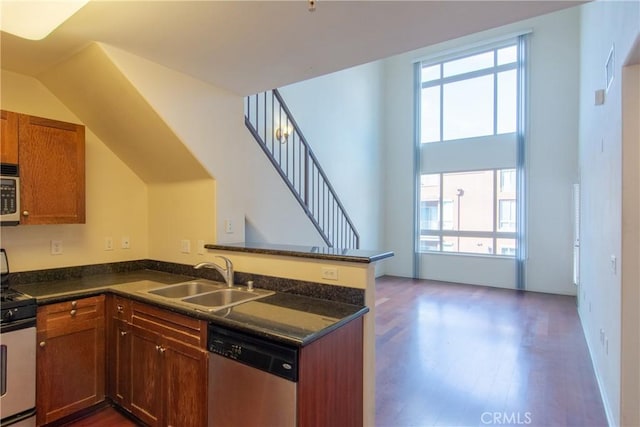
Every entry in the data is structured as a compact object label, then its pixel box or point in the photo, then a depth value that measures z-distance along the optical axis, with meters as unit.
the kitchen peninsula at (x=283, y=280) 2.06
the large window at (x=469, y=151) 6.80
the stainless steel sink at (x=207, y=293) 2.39
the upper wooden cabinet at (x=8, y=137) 2.28
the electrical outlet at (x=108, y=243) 3.12
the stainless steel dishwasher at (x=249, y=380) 1.58
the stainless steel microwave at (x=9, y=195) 2.25
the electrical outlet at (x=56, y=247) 2.79
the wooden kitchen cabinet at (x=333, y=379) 1.59
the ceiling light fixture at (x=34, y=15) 1.48
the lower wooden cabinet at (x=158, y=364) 1.98
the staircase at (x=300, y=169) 4.31
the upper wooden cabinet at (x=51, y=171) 2.40
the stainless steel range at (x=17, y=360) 2.02
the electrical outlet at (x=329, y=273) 2.15
